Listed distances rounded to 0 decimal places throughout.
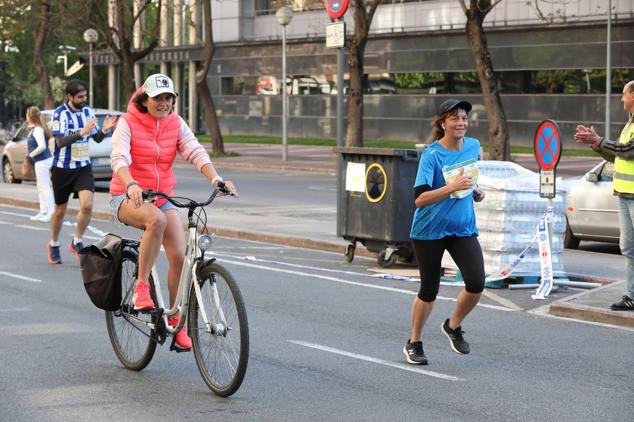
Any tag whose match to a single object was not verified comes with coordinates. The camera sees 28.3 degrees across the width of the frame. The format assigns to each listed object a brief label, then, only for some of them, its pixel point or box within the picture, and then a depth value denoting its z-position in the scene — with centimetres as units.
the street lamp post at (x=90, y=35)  4726
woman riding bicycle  754
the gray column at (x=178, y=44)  6256
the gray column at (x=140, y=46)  6631
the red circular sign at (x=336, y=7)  1691
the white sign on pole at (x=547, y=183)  1176
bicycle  693
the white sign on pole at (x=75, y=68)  4416
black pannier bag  785
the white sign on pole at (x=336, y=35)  1717
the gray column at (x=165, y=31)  6372
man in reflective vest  989
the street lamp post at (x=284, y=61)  3691
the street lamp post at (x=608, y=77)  3381
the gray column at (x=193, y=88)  6175
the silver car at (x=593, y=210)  1585
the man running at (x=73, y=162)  1328
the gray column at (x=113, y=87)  6950
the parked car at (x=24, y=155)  2527
